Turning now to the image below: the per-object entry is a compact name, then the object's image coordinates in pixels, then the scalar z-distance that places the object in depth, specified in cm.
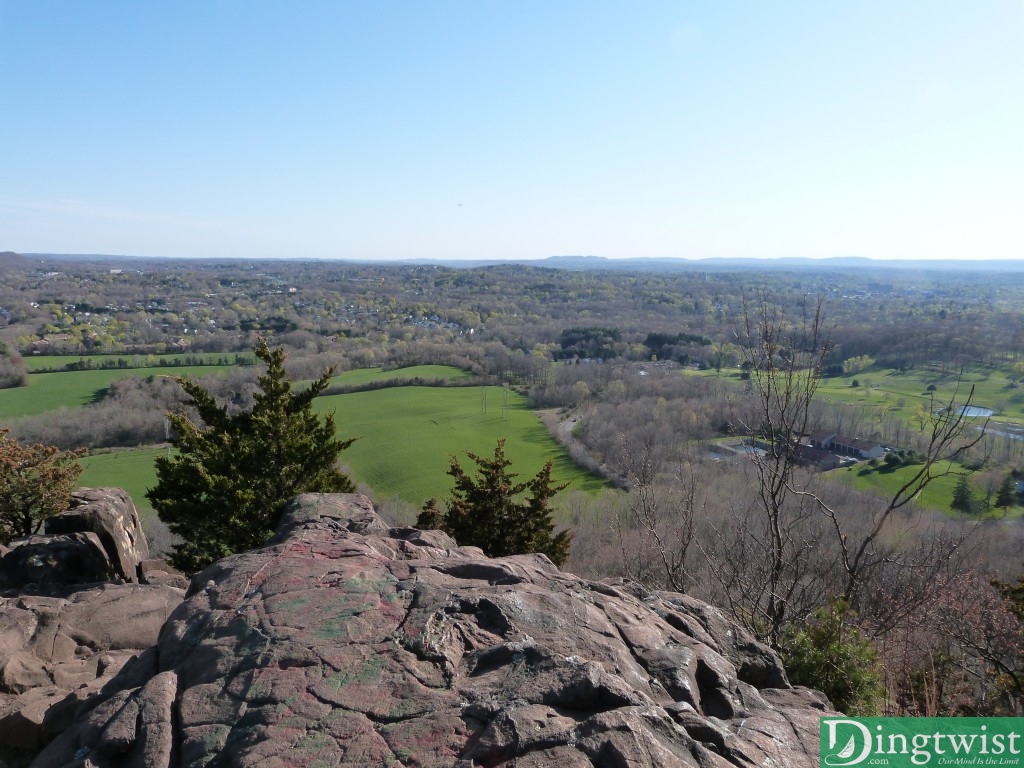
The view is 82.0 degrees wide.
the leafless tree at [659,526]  971
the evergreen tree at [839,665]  688
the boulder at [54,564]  1050
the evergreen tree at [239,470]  1159
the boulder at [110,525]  1203
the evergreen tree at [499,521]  1413
